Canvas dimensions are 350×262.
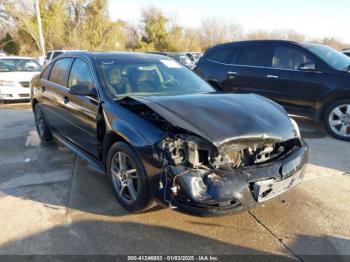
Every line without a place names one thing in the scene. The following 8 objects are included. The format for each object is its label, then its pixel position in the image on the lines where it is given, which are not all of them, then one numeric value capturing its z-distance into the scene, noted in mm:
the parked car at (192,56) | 24778
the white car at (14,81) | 10223
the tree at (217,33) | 54606
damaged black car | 2826
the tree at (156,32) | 40719
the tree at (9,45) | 34534
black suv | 6113
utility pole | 23169
